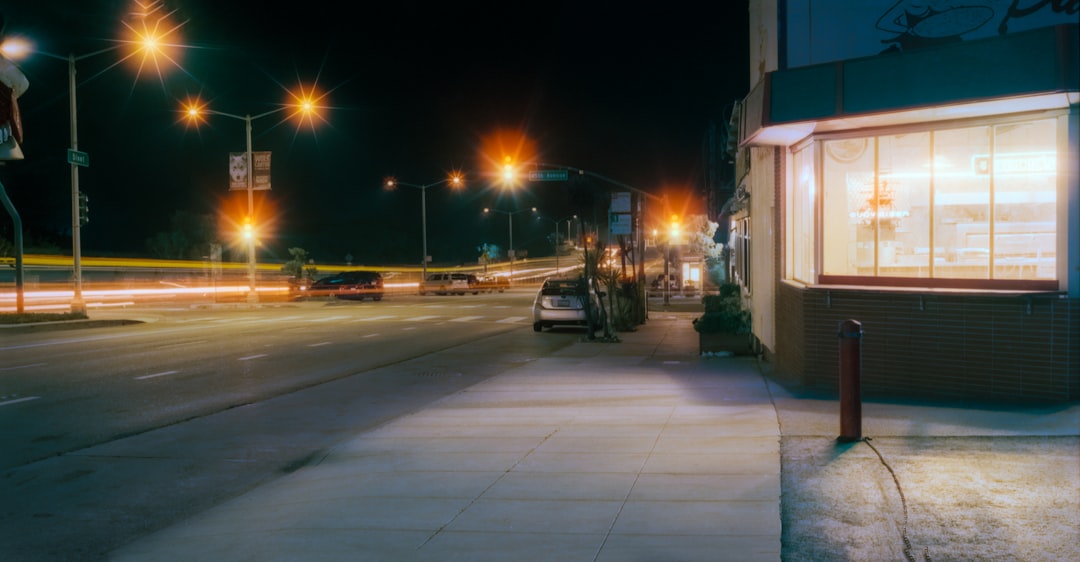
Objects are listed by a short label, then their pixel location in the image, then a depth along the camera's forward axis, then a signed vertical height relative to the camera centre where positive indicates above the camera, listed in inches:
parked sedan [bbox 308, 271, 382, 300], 1945.1 -30.3
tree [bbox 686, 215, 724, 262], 2057.1 +74.8
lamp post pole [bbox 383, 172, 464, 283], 1597.7 +173.7
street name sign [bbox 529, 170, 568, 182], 1276.1 +137.2
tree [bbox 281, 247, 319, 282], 2305.6 +13.5
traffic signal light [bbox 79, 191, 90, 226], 1208.2 +90.3
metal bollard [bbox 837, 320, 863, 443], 310.5 -39.6
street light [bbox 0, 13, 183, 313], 1059.2 +157.3
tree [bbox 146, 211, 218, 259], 3132.4 +127.1
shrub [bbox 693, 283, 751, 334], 660.1 -38.2
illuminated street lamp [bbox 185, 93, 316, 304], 1373.0 +235.0
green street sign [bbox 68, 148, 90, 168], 1122.7 +149.4
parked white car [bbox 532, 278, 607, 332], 969.5 -39.0
